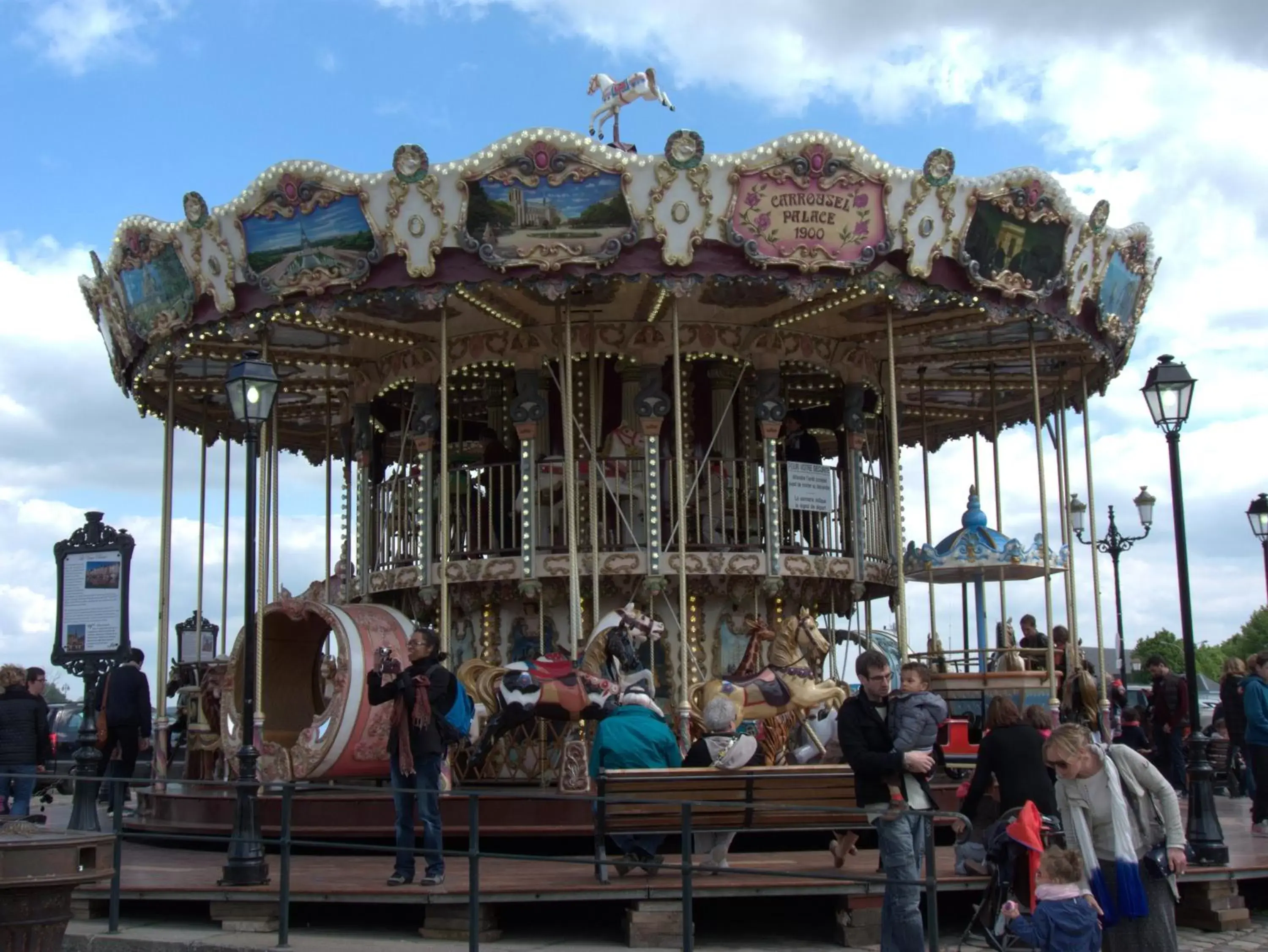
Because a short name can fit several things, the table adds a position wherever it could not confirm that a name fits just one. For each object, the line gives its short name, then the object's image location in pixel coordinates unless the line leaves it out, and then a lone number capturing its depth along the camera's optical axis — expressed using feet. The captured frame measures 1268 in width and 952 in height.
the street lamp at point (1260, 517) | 65.41
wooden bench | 33.63
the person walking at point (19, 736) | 46.11
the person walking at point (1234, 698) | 50.06
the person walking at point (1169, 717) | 55.67
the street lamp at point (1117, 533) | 87.35
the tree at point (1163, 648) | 258.98
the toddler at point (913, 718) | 29.35
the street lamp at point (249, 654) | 35.40
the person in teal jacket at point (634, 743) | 36.01
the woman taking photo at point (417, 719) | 35.14
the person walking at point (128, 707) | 49.47
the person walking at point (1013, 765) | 31.76
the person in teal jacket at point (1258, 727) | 43.11
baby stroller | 28.84
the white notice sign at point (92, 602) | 48.93
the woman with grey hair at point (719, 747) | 37.52
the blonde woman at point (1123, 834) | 23.07
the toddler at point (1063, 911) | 22.81
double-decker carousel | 47.83
